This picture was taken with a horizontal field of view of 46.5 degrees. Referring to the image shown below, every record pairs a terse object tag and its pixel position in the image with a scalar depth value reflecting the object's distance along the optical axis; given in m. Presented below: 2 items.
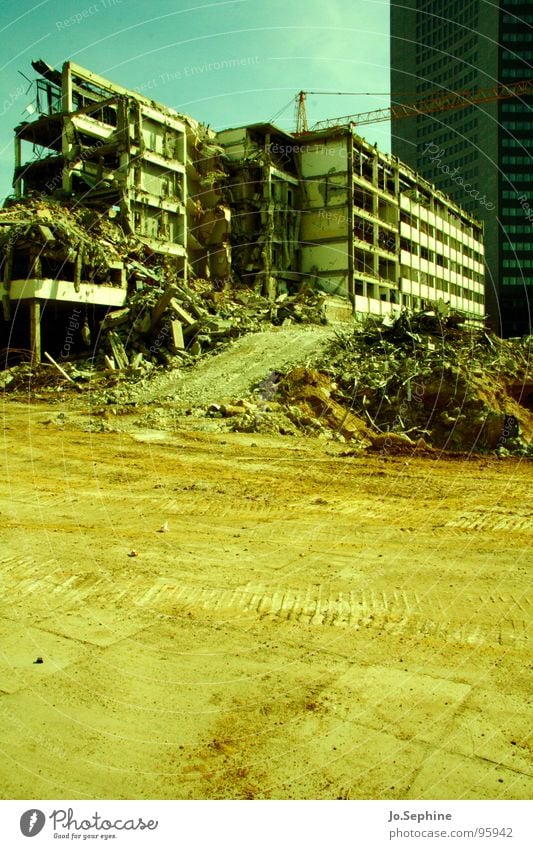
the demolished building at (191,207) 26.61
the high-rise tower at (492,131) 87.12
